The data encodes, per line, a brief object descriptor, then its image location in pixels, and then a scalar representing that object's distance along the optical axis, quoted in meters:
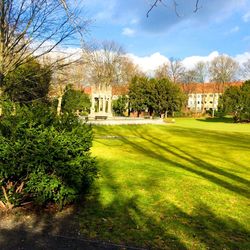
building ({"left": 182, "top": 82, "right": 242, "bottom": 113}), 71.02
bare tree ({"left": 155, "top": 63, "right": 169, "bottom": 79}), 68.36
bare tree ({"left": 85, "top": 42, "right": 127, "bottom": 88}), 51.57
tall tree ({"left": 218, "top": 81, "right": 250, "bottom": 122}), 43.55
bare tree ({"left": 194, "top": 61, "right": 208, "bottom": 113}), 69.82
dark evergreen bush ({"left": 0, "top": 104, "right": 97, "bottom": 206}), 4.77
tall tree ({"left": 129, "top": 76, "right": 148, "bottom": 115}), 45.26
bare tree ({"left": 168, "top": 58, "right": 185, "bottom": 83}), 67.94
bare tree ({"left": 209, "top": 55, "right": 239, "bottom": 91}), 65.02
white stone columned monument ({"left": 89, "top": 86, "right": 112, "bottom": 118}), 39.05
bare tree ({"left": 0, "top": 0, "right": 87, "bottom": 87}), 6.56
